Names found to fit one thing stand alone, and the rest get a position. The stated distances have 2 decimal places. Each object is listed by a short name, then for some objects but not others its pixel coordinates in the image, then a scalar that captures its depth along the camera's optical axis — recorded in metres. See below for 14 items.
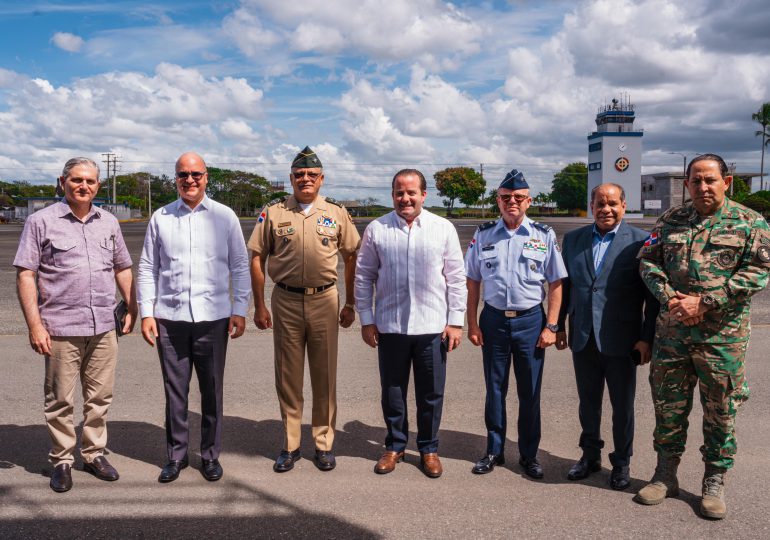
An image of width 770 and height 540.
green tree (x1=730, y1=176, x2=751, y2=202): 77.90
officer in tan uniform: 4.24
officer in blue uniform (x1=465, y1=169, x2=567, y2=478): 4.14
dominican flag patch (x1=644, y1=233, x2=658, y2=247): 3.77
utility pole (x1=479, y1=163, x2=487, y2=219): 97.25
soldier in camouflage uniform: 3.49
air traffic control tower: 92.69
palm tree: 79.50
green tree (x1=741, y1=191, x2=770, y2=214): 49.66
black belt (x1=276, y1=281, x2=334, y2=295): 4.26
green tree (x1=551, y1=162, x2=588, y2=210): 101.25
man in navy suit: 3.93
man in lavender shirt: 3.92
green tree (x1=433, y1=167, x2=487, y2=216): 105.25
